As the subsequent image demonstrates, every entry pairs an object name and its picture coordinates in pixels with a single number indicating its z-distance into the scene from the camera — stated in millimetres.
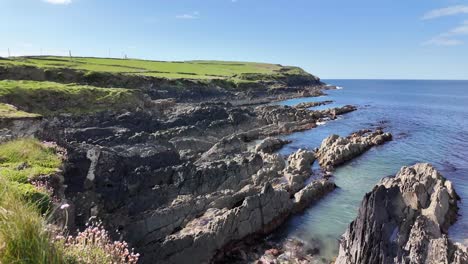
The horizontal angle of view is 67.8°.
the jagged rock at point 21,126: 23375
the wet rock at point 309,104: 104100
